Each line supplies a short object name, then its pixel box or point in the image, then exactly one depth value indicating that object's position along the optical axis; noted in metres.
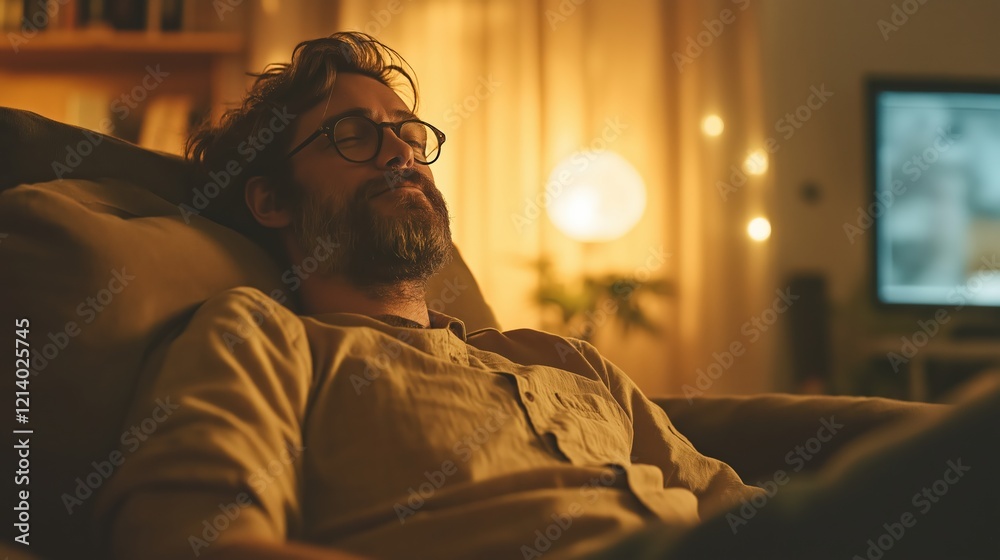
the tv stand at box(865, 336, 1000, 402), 3.17
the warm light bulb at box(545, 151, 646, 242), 2.98
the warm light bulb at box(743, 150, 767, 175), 3.31
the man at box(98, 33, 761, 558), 0.68
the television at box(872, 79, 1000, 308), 3.34
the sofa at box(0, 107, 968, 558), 0.79
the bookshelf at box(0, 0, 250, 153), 2.90
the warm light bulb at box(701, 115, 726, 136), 3.30
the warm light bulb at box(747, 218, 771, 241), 3.28
